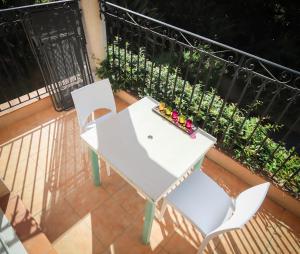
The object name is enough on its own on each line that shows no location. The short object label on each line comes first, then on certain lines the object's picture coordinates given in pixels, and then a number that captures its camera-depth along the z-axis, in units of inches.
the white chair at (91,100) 93.6
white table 71.5
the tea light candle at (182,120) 87.5
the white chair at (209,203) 65.6
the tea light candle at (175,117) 89.5
